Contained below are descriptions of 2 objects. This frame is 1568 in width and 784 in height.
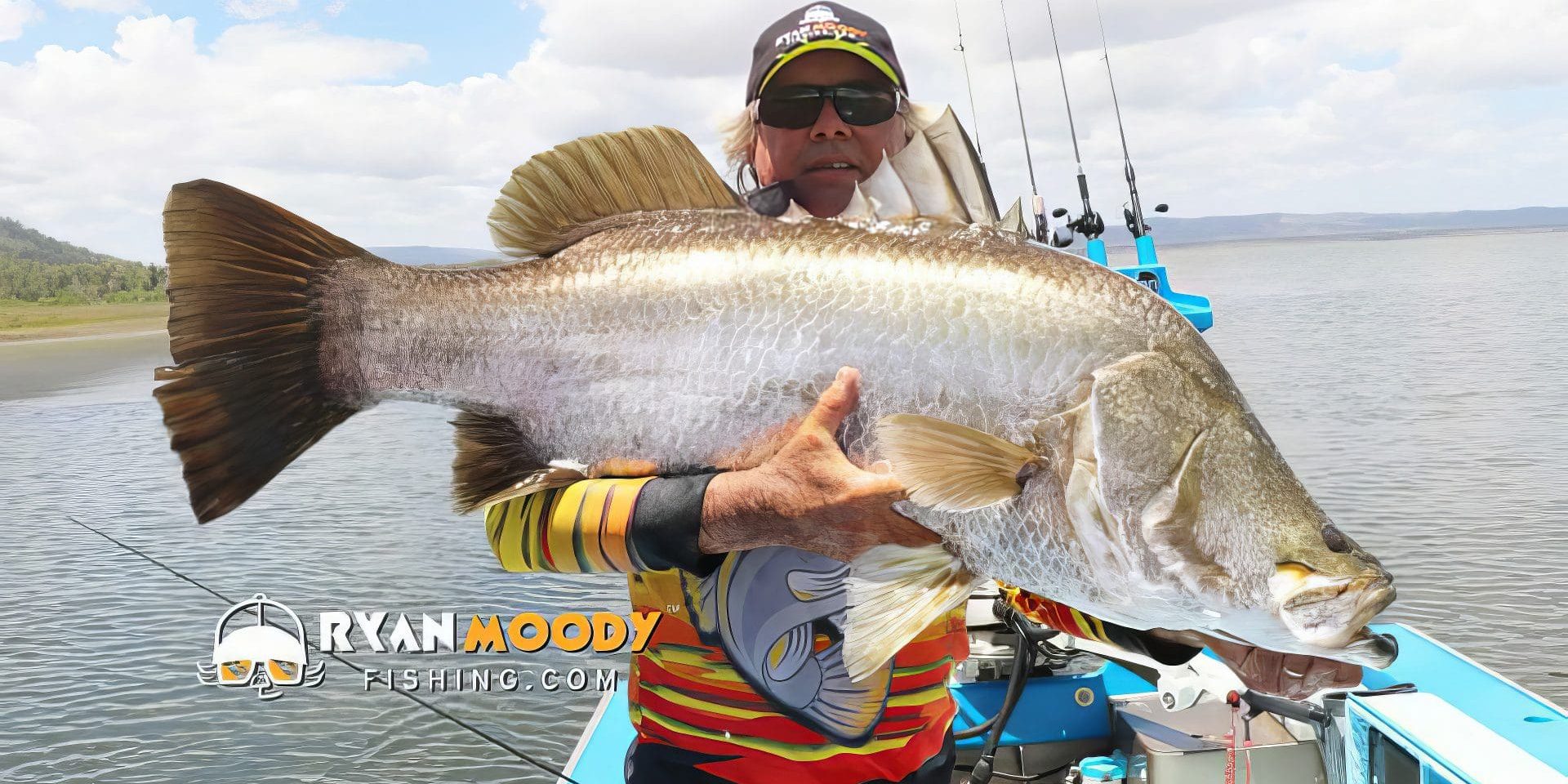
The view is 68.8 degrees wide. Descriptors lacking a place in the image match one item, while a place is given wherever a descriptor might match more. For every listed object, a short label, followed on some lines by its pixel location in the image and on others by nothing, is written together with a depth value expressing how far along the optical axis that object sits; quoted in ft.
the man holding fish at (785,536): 6.77
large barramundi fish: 5.92
